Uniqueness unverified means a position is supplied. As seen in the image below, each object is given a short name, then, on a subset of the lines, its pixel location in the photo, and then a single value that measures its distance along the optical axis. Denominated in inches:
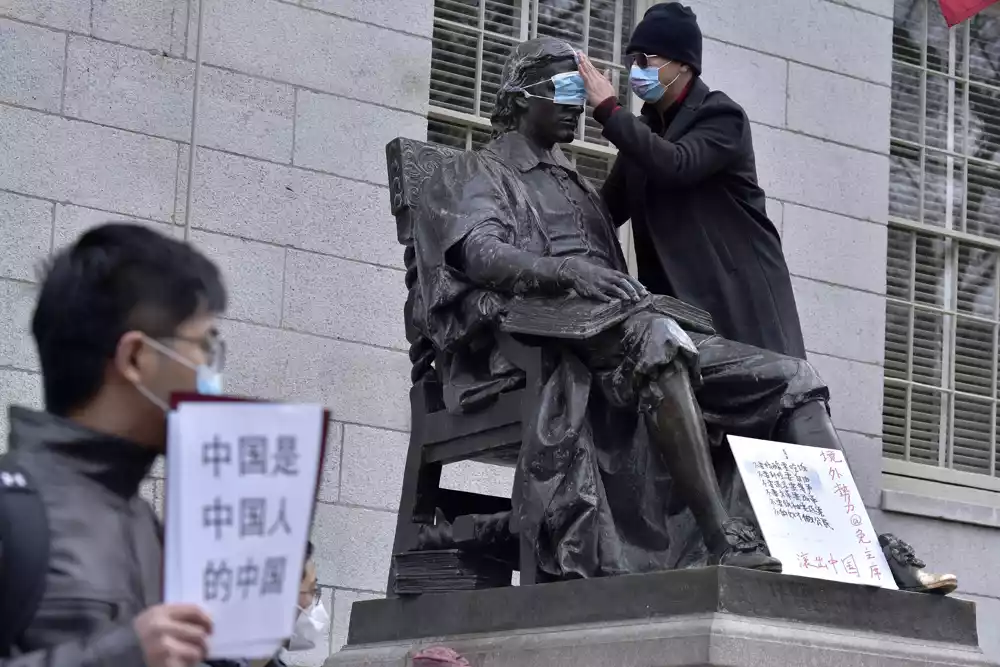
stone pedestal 211.9
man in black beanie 259.0
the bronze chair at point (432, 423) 247.0
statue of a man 229.3
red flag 427.2
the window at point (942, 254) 458.3
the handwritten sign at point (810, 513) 222.5
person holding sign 91.2
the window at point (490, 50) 397.1
